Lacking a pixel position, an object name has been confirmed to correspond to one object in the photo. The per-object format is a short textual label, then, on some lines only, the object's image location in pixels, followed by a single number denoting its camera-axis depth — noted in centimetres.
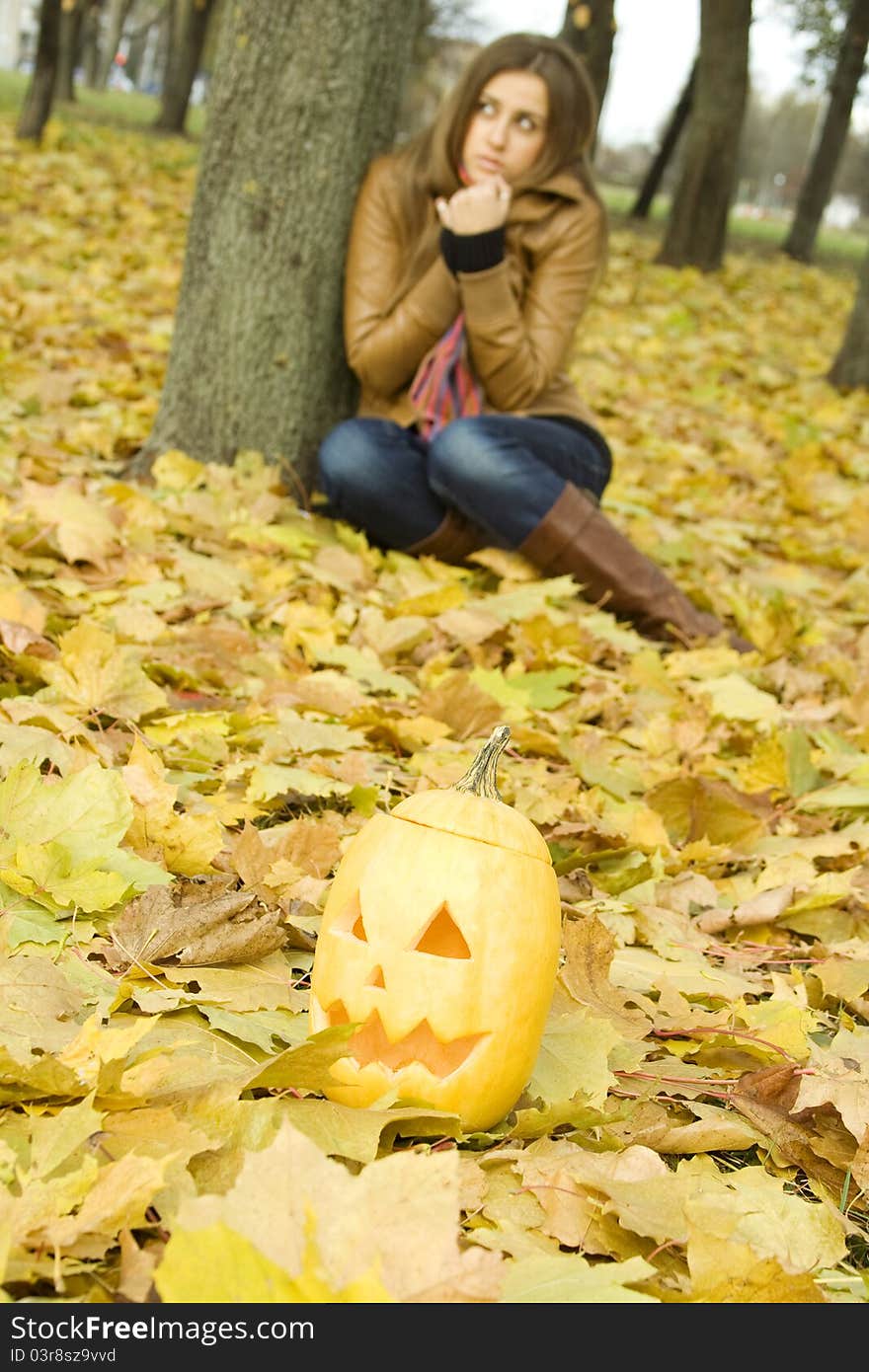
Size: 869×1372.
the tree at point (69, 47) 1531
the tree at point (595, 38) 911
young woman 330
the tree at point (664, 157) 1423
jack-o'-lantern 124
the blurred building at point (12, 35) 6160
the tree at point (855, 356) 734
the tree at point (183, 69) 1547
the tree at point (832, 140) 1326
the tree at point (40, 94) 984
